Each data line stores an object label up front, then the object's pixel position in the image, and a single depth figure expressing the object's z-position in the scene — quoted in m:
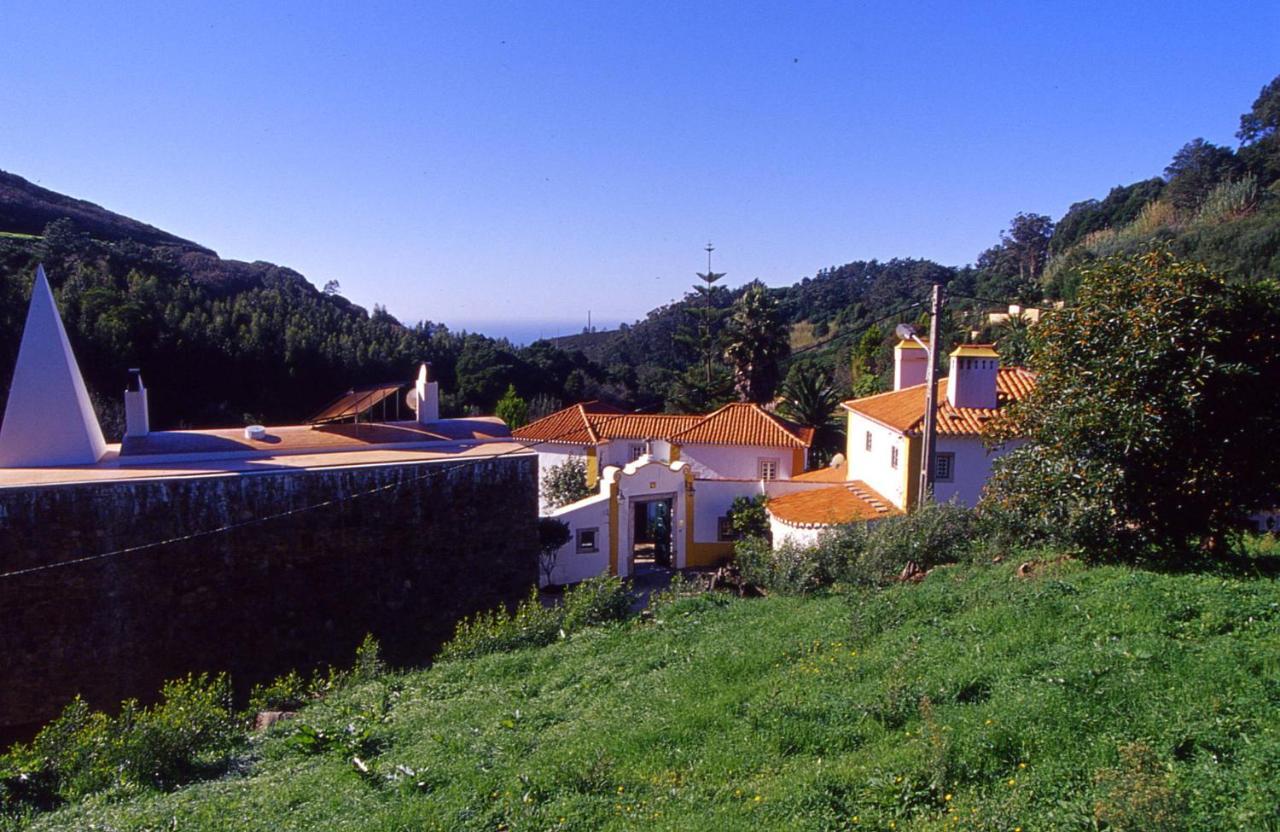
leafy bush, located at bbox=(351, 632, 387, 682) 10.45
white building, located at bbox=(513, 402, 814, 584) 19.30
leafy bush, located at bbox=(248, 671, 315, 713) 9.85
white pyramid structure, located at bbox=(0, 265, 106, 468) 14.05
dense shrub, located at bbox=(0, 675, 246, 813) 7.29
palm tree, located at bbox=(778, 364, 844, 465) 28.36
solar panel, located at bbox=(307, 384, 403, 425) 18.17
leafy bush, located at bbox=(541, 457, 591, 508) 23.98
